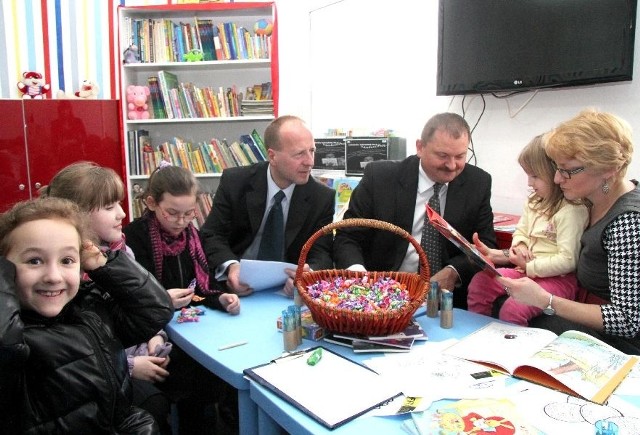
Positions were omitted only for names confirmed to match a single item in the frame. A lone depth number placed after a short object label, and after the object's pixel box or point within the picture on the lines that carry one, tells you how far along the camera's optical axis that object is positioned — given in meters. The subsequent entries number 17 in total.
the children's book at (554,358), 1.10
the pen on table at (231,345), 1.35
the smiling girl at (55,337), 1.14
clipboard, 1.02
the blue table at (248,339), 1.20
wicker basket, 1.28
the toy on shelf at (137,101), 4.07
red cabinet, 4.01
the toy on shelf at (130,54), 4.06
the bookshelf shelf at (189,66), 4.08
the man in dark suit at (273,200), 2.36
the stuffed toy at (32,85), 4.43
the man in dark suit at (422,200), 2.19
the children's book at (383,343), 1.30
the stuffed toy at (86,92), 4.39
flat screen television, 2.39
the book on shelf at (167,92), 4.11
